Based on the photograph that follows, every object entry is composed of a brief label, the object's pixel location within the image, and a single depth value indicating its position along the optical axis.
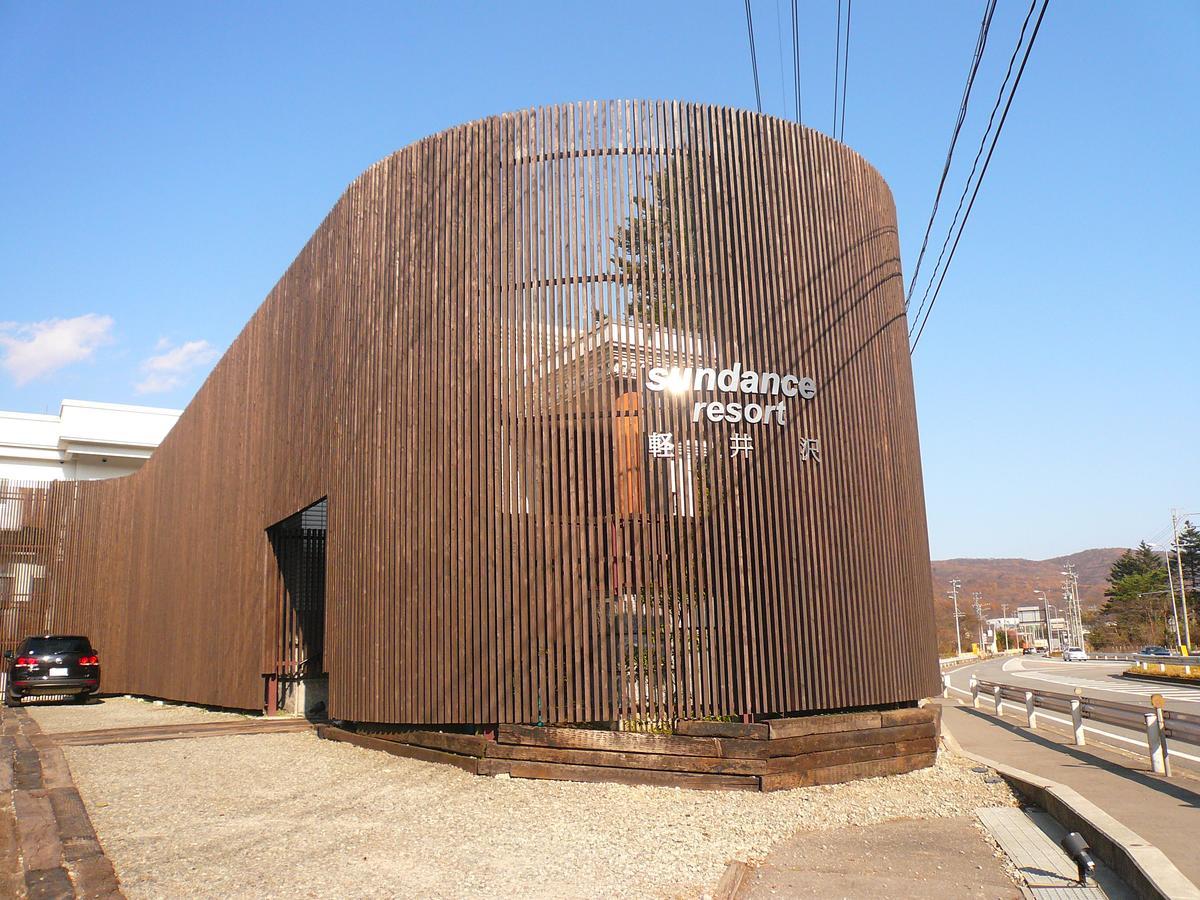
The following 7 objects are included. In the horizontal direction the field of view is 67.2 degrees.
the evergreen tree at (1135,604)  84.44
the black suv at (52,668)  19.52
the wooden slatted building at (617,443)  9.71
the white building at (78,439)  35.34
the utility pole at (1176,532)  62.62
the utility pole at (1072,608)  94.94
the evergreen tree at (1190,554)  98.62
